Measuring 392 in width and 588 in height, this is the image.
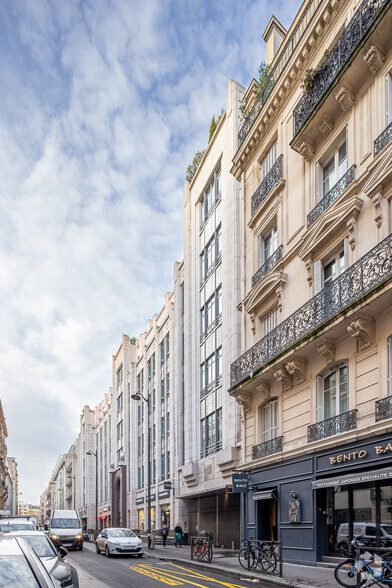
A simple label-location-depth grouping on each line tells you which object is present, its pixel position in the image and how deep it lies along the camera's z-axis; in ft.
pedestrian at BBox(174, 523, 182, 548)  100.89
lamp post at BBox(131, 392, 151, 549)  96.08
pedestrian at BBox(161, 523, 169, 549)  101.65
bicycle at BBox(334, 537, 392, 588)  33.83
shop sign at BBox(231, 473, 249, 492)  68.74
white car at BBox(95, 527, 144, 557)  76.43
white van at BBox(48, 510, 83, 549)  88.22
